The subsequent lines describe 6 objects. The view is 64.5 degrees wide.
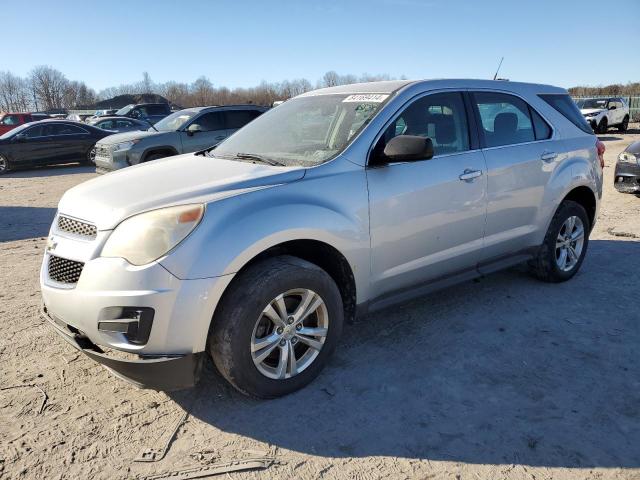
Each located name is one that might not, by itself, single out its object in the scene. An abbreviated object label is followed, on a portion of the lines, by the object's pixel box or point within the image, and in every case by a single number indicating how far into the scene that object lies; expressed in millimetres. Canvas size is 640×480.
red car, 20000
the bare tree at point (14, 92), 111125
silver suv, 2607
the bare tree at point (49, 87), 104812
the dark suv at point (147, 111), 25438
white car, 24000
